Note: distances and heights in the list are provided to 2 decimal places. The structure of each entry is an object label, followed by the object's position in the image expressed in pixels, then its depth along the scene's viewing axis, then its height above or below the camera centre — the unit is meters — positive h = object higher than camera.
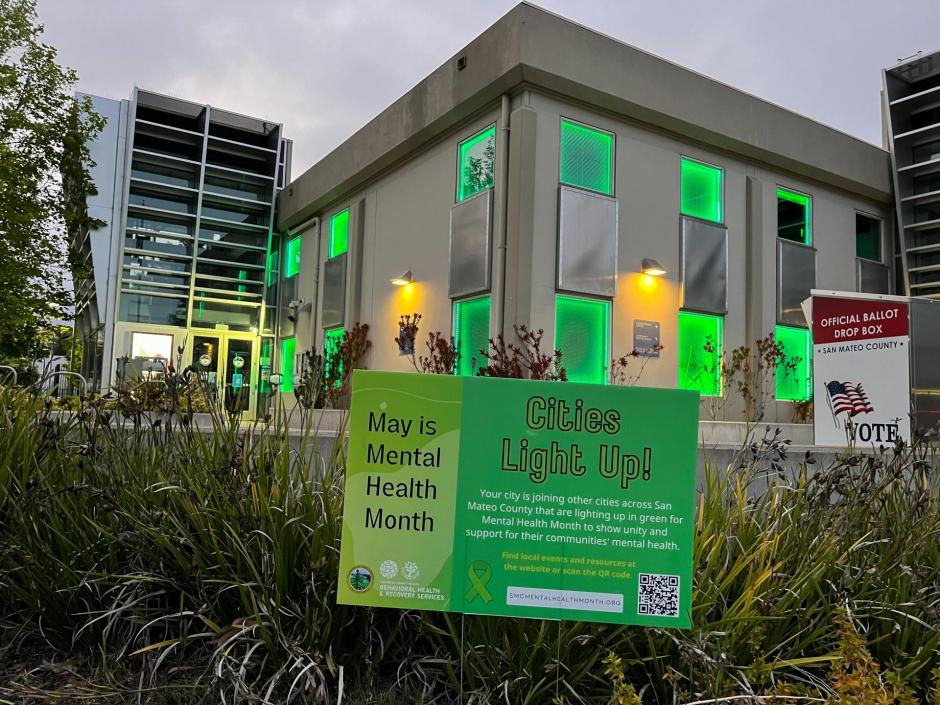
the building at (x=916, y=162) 15.55 +5.47
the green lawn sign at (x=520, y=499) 2.27 -0.27
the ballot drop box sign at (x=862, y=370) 6.96 +0.50
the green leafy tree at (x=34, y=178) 12.16 +3.85
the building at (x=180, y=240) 18.55 +4.08
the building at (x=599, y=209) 11.56 +3.72
